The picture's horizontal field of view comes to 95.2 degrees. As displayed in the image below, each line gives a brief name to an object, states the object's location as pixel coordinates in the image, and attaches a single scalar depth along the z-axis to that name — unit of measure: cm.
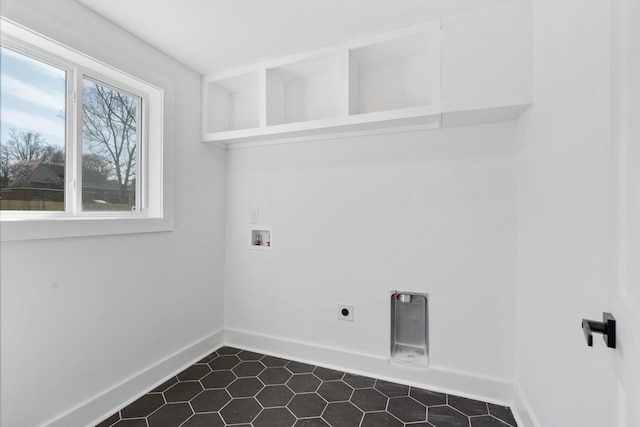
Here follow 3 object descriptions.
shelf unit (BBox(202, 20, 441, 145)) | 182
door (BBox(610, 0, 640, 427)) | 61
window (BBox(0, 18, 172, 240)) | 141
